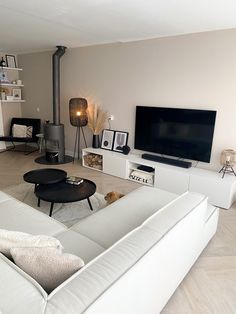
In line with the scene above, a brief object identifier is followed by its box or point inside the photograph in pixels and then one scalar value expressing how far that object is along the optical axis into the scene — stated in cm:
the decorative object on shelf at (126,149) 419
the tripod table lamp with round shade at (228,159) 310
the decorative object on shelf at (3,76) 555
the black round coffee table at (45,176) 289
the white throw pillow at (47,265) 105
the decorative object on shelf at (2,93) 561
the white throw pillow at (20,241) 114
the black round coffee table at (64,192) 256
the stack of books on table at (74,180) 296
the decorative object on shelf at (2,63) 550
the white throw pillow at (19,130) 568
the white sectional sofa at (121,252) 88
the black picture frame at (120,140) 431
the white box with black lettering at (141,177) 378
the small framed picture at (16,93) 591
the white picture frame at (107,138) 447
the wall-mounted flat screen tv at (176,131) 337
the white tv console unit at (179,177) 305
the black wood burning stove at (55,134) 475
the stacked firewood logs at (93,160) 444
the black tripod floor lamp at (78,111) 455
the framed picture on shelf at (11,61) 571
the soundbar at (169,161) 353
